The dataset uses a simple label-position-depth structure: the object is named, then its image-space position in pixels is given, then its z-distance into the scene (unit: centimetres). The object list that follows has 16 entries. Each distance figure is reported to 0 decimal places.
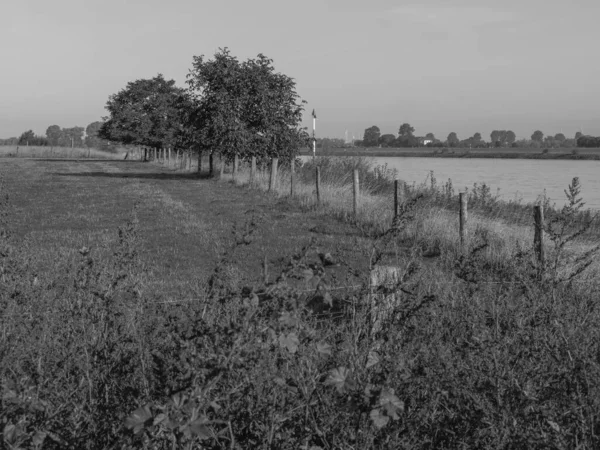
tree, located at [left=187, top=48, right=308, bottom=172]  3500
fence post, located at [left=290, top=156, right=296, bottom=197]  2395
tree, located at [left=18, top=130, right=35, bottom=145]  13295
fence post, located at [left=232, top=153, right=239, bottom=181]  3490
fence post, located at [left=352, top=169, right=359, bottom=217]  1794
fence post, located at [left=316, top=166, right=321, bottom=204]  2117
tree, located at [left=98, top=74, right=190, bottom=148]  7381
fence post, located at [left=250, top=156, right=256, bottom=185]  2966
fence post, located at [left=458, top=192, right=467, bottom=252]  1268
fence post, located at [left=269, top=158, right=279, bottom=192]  2617
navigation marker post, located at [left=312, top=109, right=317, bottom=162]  3646
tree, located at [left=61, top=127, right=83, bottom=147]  13712
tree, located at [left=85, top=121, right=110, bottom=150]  13119
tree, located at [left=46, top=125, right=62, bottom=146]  13288
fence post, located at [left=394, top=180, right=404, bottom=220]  1534
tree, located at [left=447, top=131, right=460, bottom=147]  13812
